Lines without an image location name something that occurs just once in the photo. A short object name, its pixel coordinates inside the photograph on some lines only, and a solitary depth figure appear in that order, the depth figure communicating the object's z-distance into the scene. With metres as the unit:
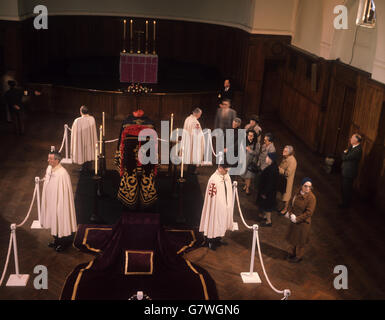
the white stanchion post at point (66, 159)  11.41
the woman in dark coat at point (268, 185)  8.65
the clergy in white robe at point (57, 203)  7.55
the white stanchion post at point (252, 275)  7.48
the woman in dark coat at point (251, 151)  9.97
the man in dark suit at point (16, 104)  13.04
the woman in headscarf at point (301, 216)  7.48
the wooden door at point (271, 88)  16.11
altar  15.61
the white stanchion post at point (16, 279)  7.08
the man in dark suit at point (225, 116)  11.34
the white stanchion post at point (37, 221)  8.34
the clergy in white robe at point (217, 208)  7.83
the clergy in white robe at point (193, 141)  11.07
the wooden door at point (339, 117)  11.84
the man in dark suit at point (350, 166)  9.52
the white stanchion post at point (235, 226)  9.05
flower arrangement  14.57
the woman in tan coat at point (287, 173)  9.03
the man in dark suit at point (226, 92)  13.67
